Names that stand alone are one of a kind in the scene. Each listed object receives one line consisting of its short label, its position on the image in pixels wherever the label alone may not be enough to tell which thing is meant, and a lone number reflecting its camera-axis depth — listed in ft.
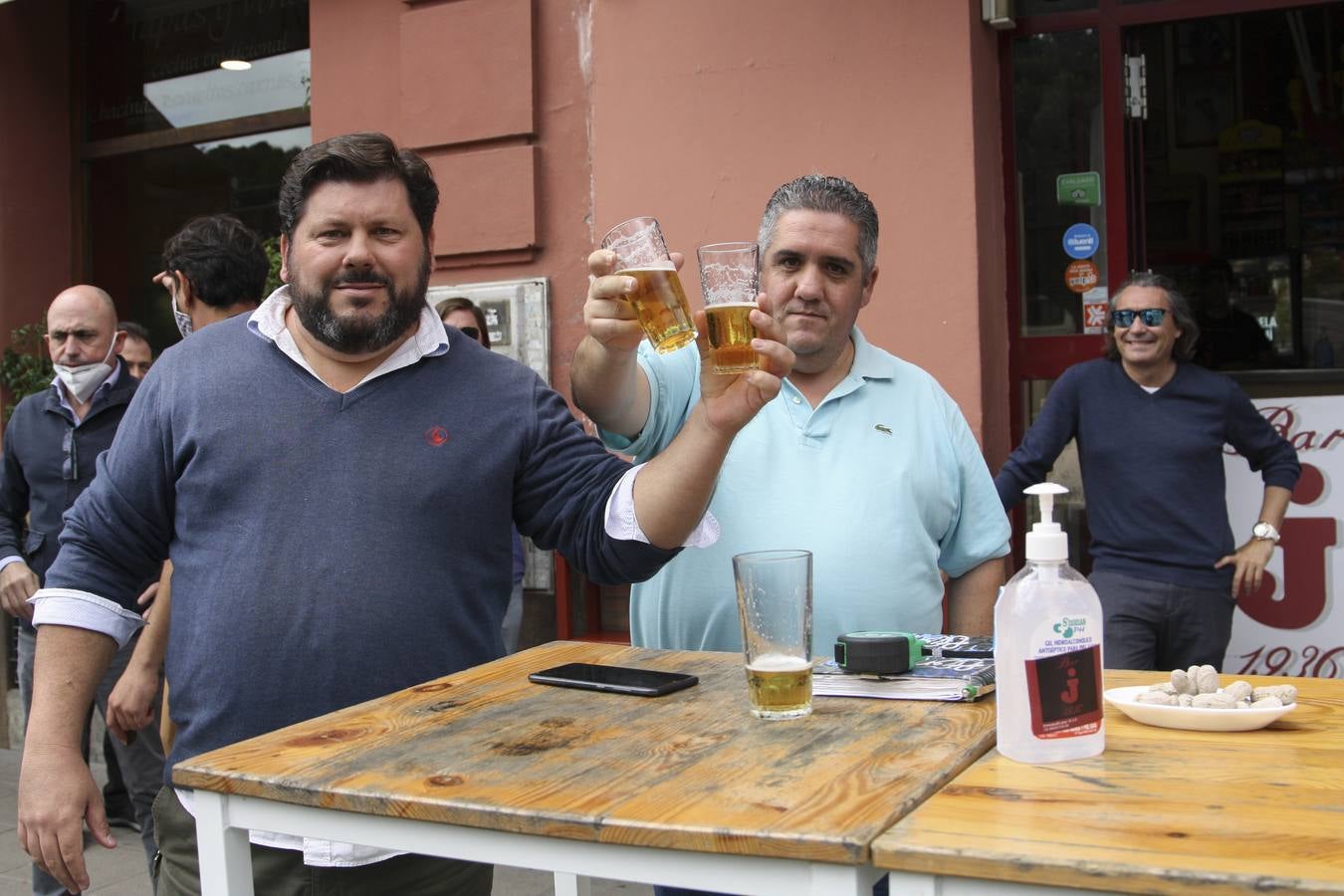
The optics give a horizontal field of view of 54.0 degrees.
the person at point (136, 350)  20.63
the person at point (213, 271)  11.70
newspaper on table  6.02
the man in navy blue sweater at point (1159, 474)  14.56
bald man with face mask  14.92
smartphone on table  6.33
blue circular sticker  15.87
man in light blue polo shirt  8.27
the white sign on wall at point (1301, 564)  15.55
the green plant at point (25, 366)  22.07
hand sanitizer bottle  4.94
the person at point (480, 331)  15.55
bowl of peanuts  5.39
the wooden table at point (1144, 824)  3.75
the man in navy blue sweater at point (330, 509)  7.21
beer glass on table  5.62
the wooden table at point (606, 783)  4.28
